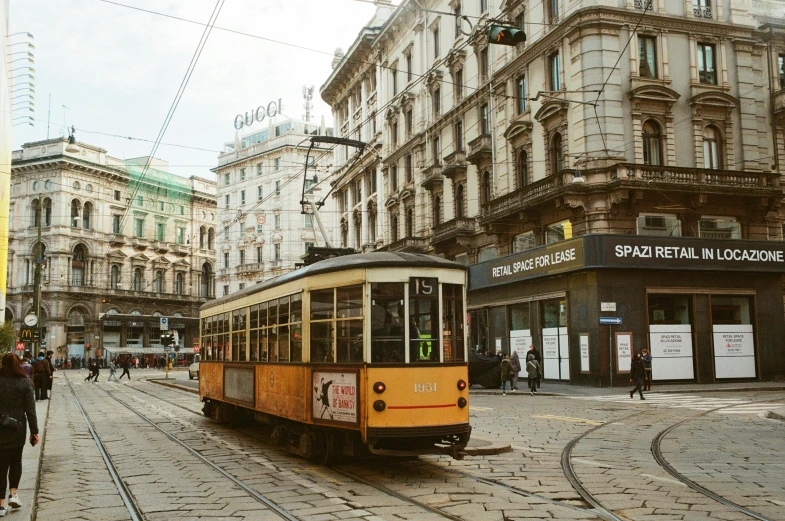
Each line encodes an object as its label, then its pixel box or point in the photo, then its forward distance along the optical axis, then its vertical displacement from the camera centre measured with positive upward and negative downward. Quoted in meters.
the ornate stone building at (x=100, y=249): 64.69 +8.93
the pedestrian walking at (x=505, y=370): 23.33 -0.88
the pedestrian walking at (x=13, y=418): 6.84 -0.61
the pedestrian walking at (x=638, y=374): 20.39 -0.94
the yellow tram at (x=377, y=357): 8.84 -0.17
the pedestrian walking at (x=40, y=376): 22.72 -0.80
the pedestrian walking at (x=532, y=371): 22.94 -0.91
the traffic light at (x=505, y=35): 11.96 +4.72
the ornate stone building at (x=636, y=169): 24.81 +5.72
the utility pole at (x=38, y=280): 33.50 +3.09
